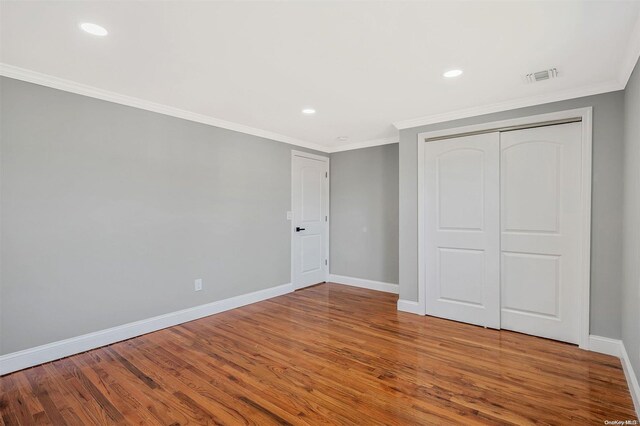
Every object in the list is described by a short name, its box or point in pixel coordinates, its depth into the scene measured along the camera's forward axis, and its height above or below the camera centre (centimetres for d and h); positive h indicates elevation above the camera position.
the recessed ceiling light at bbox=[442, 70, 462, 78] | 250 +113
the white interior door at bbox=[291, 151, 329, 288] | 500 -15
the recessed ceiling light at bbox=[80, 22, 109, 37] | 190 +116
